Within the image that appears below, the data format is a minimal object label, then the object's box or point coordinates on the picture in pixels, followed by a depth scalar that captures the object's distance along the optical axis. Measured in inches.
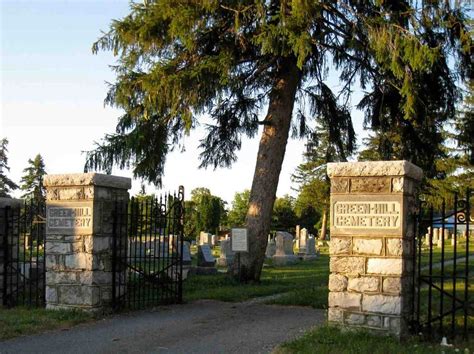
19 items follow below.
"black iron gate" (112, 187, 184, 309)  389.4
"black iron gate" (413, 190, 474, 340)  278.7
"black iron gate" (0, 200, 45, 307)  409.7
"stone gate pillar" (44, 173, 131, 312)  368.2
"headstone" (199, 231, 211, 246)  1365.2
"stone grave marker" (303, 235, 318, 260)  1084.5
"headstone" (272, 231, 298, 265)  925.8
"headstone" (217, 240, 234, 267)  873.3
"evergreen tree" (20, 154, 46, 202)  2363.4
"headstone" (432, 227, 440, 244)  1658.7
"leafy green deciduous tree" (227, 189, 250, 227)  2795.3
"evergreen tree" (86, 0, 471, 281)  469.4
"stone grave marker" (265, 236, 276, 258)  1104.7
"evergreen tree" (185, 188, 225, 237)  2309.3
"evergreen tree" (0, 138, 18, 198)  2148.1
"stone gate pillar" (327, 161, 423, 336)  281.3
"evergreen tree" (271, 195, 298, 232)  2770.7
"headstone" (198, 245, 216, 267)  714.8
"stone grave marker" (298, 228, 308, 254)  1143.3
